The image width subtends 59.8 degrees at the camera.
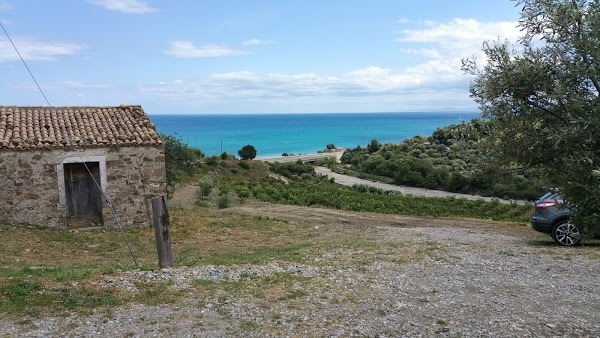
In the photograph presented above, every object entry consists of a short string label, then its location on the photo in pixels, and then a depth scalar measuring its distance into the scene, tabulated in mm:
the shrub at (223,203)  25891
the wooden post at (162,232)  10414
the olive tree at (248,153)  54969
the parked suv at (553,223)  14328
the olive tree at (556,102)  5582
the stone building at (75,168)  17125
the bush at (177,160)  33725
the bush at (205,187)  29203
